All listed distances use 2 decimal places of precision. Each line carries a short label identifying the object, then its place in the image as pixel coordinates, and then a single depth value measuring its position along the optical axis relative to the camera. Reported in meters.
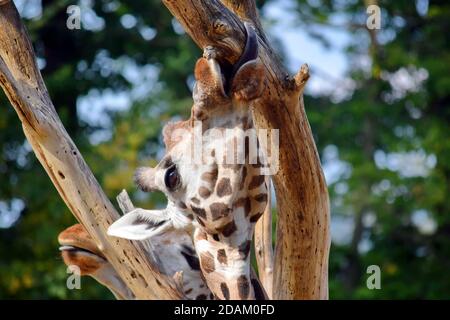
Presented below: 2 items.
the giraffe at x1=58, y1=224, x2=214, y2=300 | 6.11
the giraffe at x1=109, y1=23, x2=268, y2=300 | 4.81
